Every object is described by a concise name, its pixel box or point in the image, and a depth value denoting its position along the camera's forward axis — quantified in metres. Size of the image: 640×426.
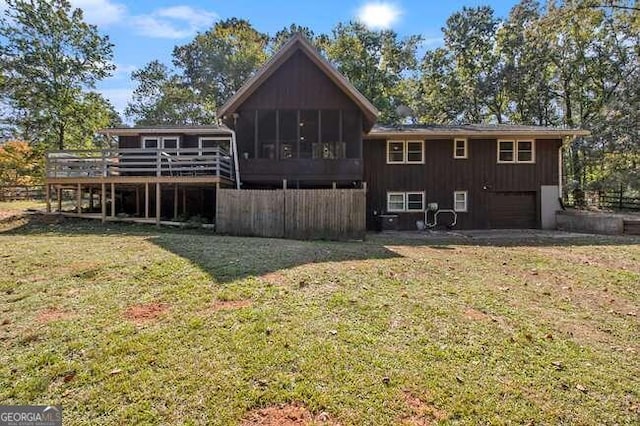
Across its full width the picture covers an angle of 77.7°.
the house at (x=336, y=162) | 16.28
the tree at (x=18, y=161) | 29.20
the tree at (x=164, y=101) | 36.81
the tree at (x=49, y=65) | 26.72
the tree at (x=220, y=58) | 36.19
